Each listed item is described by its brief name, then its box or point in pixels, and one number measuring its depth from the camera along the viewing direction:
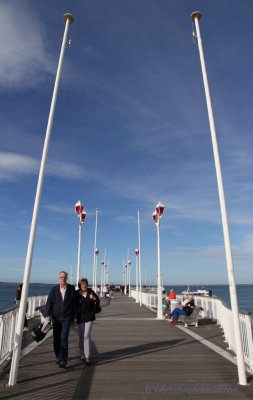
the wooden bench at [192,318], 13.04
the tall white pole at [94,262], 36.25
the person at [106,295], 27.66
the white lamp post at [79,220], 16.12
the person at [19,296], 11.40
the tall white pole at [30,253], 5.78
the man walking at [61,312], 6.73
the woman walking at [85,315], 7.16
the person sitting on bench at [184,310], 12.96
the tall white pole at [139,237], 29.73
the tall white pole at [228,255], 5.81
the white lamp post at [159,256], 15.83
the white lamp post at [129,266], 48.72
